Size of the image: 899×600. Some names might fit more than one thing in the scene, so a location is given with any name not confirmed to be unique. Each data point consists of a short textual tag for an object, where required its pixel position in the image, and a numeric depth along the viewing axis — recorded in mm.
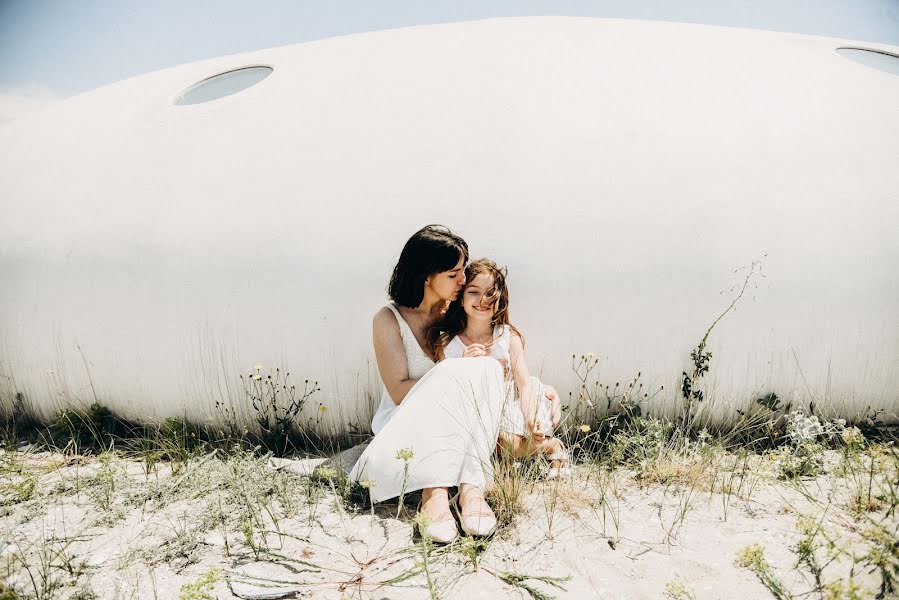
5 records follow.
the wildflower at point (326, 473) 3013
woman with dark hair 2660
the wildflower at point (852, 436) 2857
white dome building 3195
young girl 3010
